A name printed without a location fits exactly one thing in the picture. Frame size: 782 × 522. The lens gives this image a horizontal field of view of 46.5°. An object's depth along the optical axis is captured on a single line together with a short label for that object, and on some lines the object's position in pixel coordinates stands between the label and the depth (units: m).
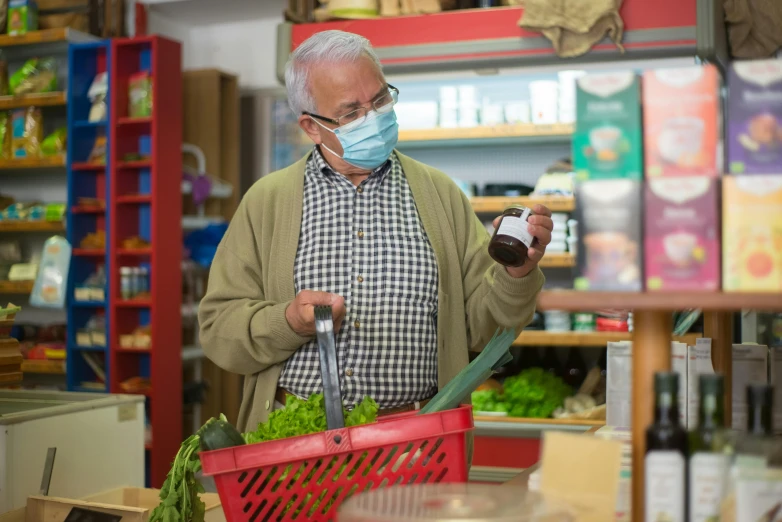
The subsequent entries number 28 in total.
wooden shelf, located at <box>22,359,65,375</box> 5.94
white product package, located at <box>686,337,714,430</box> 1.88
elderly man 2.34
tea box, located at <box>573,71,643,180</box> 1.22
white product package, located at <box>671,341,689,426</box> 1.90
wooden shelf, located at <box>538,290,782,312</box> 1.15
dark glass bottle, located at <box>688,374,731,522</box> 1.19
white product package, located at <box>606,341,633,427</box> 1.94
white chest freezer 2.63
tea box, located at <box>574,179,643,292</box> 1.21
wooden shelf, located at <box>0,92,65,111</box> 5.97
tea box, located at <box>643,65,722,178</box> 1.20
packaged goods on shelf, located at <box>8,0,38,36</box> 6.21
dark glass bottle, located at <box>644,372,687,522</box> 1.19
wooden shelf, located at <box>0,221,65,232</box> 5.91
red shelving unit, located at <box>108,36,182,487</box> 5.73
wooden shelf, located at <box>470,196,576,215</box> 4.90
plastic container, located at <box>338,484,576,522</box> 1.20
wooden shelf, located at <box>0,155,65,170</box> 5.93
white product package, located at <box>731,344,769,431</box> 2.32
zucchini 1.49
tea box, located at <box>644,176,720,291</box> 1.18
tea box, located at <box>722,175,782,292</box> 1.17
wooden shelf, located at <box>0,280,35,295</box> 5.96
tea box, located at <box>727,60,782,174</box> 1.19
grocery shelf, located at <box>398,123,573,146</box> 4.92
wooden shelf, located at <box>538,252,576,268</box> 4.92
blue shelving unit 5.85
